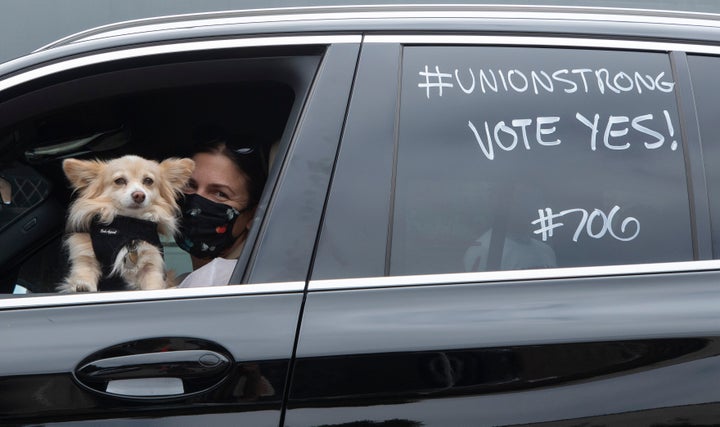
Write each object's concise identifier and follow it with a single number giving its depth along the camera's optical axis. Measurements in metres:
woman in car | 2.76
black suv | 1.77
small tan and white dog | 2.60
